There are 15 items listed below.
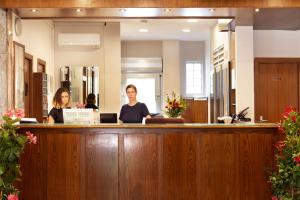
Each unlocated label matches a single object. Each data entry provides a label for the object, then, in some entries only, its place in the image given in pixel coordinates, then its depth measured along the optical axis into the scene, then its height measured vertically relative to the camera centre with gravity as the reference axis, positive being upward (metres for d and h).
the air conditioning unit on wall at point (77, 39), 9.70 +1.24
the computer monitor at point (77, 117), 5.06 -0.20
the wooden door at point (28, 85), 7.68 +0.24
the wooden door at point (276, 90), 8.91 +0.14
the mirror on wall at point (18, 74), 6.69 +0.37
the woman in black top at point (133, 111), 6.25 -0.17
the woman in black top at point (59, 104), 5.88 -0.07
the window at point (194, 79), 13.29 +0.54
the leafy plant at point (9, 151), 3.74 -0.42
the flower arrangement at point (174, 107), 7.55 -0.15
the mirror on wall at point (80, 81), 9.64 +0.37
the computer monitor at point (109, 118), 5.73 -0.24
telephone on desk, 7.11 -0.30
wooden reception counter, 4.88 -0.68
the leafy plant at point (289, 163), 4.18 -0.61
